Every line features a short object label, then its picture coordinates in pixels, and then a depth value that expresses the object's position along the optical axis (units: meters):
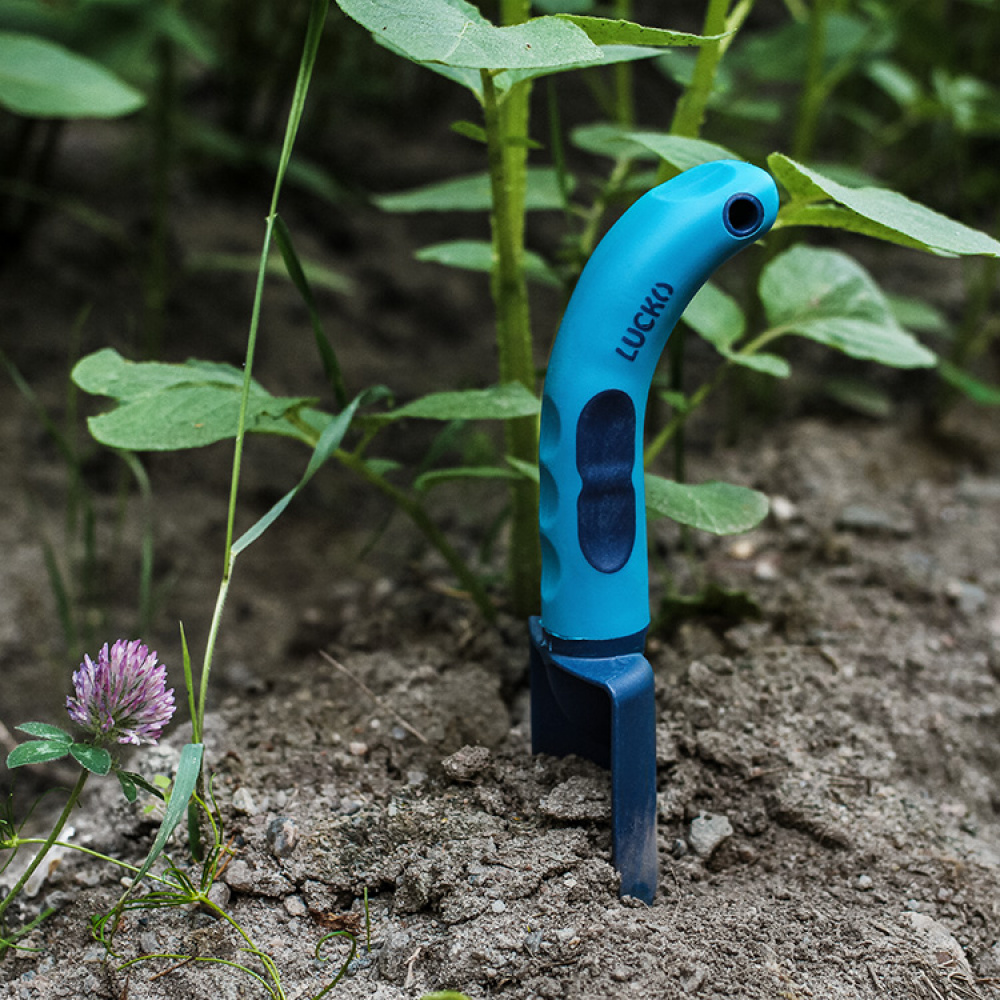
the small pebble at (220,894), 0.67
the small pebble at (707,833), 0.71
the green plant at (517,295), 0.57
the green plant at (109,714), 0.60
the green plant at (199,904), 0.60
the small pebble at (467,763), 0.73
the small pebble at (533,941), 0.61
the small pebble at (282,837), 0.70
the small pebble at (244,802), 0.73
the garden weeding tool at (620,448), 0.58
